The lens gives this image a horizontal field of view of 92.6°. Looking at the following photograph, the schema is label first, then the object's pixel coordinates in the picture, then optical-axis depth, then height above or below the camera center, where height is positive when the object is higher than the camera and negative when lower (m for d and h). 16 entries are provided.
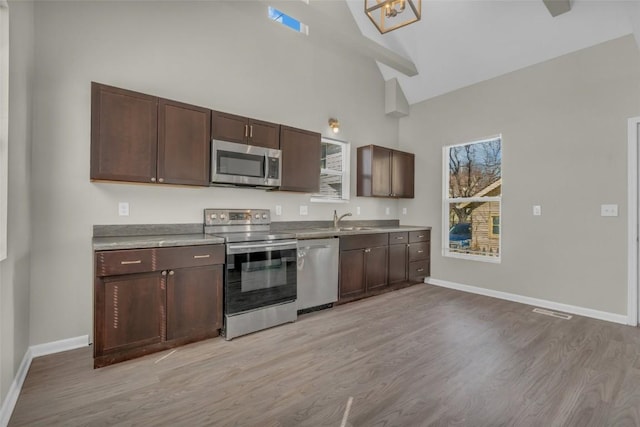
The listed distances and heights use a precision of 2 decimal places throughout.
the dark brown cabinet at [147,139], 2.45 +0.65
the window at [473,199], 4.33 +0.23
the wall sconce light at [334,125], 4.38 +1.28
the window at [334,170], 4.53 +0.66
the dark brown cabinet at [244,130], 3.05 +0.88
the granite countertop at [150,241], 2.25 -0.22
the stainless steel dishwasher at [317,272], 3.38 -0.68
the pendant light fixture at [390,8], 3.16 +2.19
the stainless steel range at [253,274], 2.78 -0.59
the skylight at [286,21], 3.89 +2.58
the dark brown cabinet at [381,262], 3.86 -0.67
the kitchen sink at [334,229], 4.19 -0.20
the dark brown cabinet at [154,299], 2.23 -0.69
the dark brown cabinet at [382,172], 4.63 +0.66
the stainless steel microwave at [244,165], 3.02 +0.51
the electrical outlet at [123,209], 2.78 +0.04
